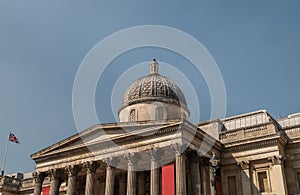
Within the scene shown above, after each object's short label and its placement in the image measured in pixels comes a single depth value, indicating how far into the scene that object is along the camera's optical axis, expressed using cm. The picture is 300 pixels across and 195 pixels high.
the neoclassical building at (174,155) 2836
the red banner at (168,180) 2685
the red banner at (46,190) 3553
